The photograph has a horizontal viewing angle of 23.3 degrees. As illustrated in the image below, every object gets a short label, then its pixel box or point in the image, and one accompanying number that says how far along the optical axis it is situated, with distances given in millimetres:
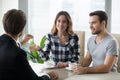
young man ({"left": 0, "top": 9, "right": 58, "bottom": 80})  2023
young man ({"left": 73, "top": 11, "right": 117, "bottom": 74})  2601
